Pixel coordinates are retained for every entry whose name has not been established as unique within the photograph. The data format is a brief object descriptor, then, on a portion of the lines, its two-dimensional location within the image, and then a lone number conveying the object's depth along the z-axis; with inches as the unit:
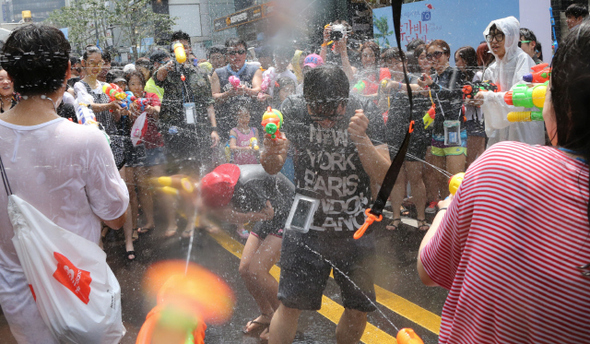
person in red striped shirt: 29.0
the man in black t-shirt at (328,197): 79.3
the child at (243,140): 139.7
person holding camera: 119.7
